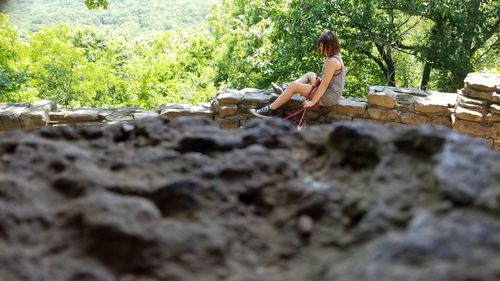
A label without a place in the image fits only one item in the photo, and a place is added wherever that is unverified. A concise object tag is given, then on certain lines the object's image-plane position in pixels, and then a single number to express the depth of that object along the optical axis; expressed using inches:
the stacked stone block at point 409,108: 222.1
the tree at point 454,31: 388.5
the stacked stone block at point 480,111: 209.8
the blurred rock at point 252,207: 37.0
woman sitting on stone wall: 206.2
